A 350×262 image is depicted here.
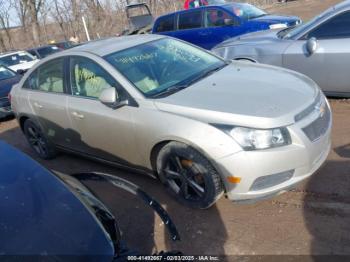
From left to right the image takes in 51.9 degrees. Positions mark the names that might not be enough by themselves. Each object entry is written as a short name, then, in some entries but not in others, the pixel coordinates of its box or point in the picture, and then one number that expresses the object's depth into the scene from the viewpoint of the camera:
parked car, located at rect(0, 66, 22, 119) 8.60
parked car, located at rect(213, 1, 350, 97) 4.93
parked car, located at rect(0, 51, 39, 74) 14.37
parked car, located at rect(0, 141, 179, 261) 1.81
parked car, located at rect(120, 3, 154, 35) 15.19
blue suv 9.13
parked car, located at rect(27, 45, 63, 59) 15.94
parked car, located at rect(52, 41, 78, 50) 17.56
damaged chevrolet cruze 2.95
